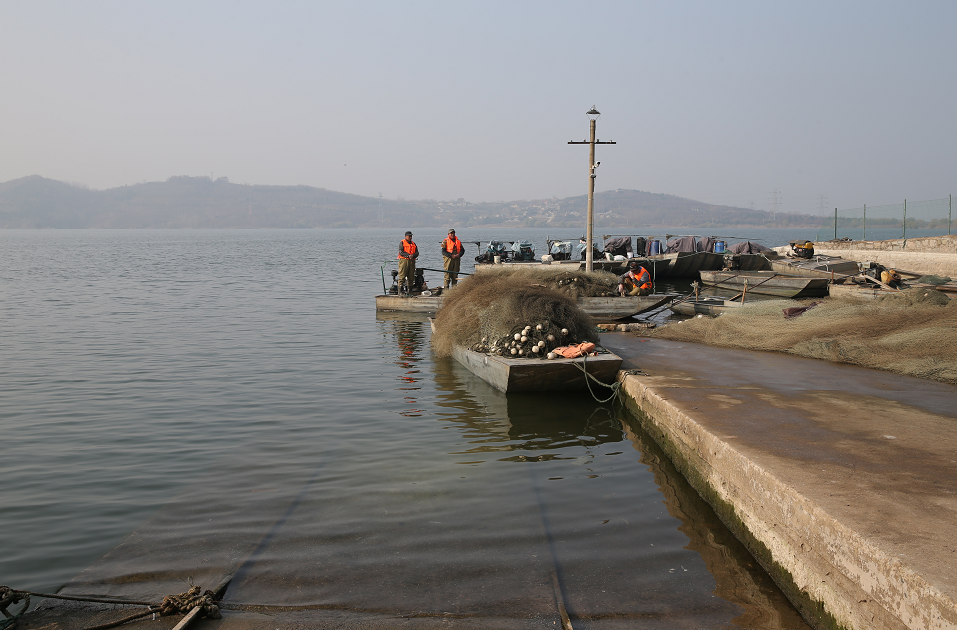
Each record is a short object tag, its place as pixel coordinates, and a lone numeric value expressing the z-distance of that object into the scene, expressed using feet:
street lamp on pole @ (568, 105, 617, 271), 60.29
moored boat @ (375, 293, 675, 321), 51.08
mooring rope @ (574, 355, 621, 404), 28.18
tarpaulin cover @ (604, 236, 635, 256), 108.21
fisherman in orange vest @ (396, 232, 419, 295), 58.18
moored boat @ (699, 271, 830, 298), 65.36
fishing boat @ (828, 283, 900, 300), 48.81
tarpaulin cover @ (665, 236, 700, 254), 106.22
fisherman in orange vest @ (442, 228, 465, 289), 57.88
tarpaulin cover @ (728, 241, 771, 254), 104.68
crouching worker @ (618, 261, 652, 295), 53.06
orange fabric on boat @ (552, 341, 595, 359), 29.04
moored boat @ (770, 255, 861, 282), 80.28
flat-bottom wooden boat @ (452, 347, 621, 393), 28.25
